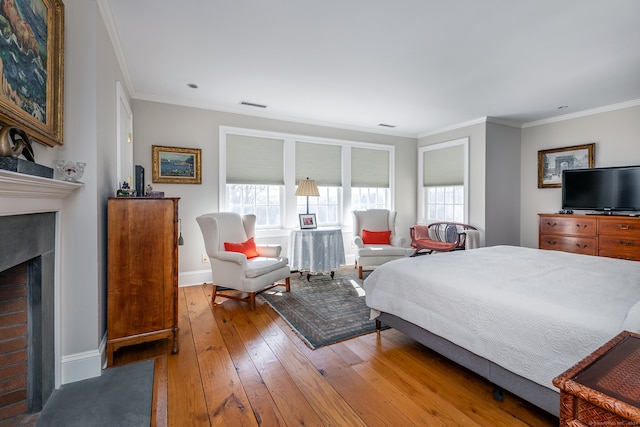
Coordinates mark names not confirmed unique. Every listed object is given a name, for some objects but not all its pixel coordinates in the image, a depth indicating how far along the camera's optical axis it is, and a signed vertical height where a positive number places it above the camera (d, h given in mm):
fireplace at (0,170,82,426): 1438 -493
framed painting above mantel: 1294 +669
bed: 1430 -527
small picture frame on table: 4703 -140
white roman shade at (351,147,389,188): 5598 +829
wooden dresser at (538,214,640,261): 3762 -284
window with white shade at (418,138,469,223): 5355 +584
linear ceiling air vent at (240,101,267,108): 4230 +1507
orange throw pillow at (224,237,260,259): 3560 -427
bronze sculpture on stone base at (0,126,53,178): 1212 +243
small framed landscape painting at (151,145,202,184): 4020 +621
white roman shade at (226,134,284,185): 4523 +785
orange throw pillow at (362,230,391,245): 4938 -414
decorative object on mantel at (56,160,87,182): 1801 +244
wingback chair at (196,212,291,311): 3234 -540
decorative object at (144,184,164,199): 2721 +154
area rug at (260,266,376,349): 2654 -1007
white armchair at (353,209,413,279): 4559 -429
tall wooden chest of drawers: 2180 -442
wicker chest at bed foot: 611 -375
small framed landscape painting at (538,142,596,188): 4555 +804
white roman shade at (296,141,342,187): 5055 +829
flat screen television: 3965 +329
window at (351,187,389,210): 5684 +270
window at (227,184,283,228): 4617 +154
